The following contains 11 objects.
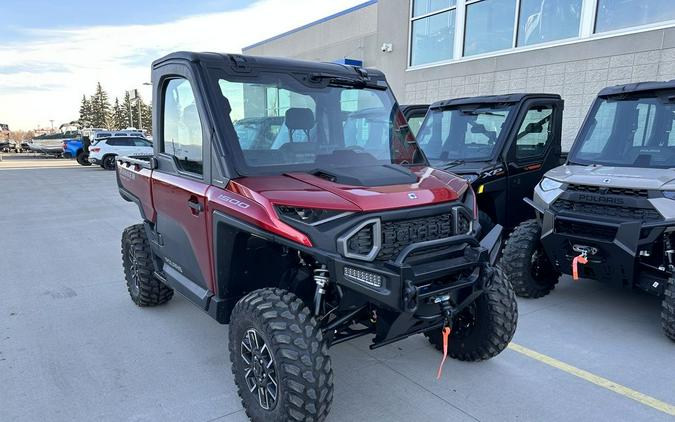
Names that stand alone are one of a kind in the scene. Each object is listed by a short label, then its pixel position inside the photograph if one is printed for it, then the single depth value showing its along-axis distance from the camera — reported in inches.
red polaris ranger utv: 96.8
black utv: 227.0
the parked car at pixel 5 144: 1479.5
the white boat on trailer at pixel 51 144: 1253.7
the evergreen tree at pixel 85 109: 3349.4
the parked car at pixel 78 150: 938.1
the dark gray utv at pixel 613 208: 153.6
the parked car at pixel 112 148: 825.5
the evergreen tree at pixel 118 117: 3165.4
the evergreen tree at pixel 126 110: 3141.5
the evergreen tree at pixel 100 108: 3100.4
